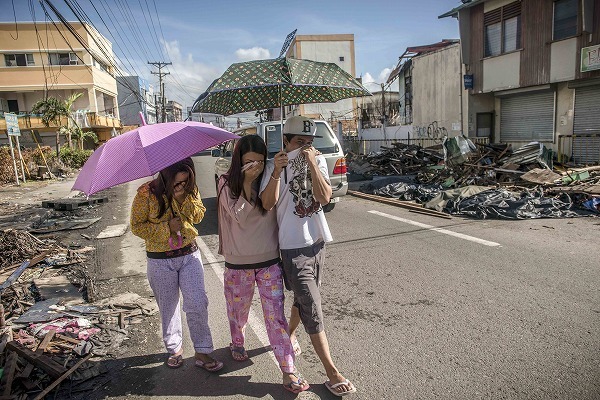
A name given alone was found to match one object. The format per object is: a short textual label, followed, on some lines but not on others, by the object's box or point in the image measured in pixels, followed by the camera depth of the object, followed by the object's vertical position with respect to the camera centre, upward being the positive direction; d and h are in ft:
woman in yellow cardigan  9.53 -2.39
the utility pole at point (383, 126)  78.11 +3.00
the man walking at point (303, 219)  8.57 -1.62
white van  26.45 -0.19
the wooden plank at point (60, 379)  8.91 -5.26
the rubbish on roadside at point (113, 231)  26.50 -5.34
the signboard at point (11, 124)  52.59 +4.63
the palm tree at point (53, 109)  87.66 +10.54
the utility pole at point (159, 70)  146.92 +29.94
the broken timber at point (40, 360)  9.65 -5.06
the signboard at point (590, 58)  39.28 +7.25
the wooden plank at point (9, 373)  8.87 -5.01
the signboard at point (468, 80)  54.60 +7.76
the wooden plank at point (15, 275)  15.12 -4.78
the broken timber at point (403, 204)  27.58 -5.03
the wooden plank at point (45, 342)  10.57 -5.07
